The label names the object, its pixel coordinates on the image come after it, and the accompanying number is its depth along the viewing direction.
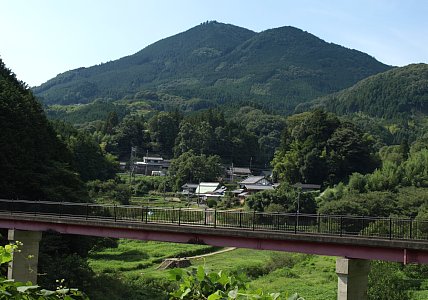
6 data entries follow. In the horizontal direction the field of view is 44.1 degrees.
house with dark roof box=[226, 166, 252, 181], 123.94
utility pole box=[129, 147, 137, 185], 130.27
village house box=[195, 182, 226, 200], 96.74
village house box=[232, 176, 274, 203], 95.32
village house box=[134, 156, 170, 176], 136.12
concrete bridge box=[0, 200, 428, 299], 22.52
